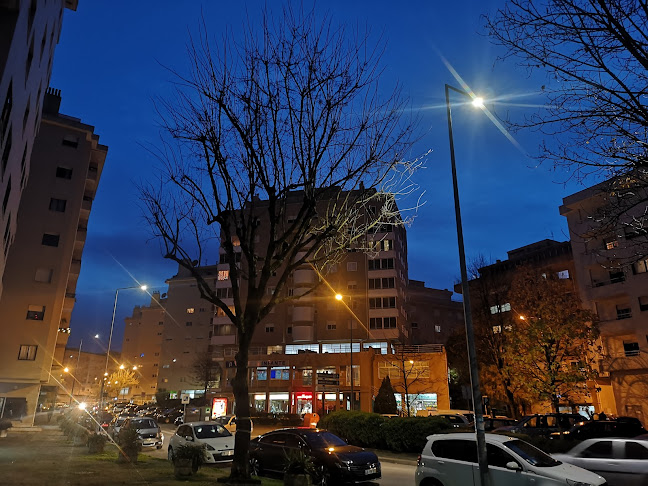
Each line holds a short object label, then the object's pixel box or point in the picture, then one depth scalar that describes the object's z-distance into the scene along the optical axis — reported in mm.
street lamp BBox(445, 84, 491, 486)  8109
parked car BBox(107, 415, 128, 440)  27869
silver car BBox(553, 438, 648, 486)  9844
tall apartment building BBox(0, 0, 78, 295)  11211
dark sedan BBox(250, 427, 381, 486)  12055
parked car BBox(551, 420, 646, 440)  18453
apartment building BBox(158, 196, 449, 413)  47969
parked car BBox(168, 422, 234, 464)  16125
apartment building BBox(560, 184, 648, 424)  30562
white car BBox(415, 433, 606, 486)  8258
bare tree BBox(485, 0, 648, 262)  7652
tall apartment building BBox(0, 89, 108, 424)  35656
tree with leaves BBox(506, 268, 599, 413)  22266
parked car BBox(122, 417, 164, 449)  22452
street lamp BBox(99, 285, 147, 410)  31744
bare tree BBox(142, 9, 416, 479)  11164
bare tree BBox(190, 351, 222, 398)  70562
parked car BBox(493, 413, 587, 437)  22500
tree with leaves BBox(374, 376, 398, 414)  34719
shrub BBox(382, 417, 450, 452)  18719
